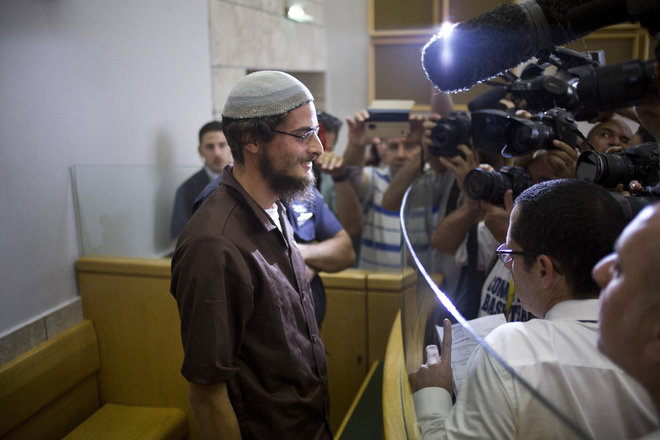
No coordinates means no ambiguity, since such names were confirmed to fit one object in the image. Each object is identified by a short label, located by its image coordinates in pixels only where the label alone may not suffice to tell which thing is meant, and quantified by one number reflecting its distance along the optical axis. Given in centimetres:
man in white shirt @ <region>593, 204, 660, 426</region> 56
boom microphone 83
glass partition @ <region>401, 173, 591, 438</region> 66
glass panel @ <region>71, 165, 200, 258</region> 236
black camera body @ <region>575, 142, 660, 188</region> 114
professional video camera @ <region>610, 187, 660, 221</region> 95
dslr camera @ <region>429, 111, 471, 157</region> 194
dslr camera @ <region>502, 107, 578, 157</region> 126
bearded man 115
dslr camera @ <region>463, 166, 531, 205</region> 142
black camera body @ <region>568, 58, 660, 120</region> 74
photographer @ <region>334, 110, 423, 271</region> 246
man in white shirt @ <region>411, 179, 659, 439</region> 73
